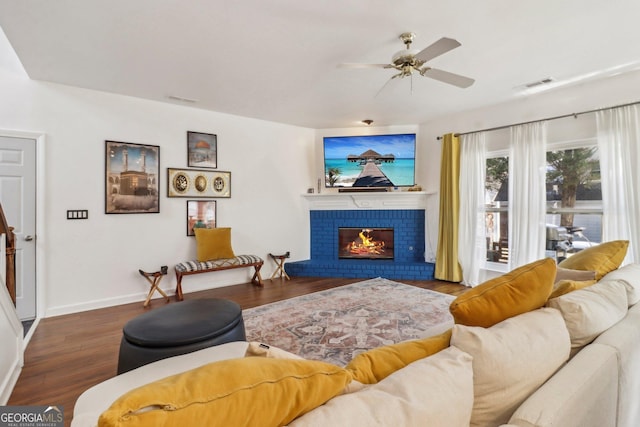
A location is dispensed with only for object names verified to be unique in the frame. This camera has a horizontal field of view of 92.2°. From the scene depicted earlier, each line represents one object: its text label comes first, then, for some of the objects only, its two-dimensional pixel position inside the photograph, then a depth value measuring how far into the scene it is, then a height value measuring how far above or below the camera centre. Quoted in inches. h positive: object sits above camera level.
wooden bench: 152.4 -26.9
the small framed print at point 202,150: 167.9 +35.9
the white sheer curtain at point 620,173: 118.7 +15.8
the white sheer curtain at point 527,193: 146.4 +10.0
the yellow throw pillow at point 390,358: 33.1 -16.5
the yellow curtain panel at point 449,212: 179.5 +0.7
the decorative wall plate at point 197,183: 162.9 +17.3
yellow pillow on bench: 164.1 -16.2
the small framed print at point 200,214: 168.7 +0.0
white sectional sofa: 23.5 -16.7
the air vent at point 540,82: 130.1 +56.7
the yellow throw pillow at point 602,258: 77.9 -11.9
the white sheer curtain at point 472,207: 170.9 +3.5
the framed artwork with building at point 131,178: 145.1 +18.0
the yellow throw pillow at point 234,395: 17.9 -12.3
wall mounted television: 201.8 +35.4
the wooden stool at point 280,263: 194.5 -31.7
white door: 122.6 +4.2
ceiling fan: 86.8 +46.0
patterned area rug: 100.2 -42.0
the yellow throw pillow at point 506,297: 42.2 -12.0
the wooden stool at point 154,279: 146.3 -31.6
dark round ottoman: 62.7 -25.5
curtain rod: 122.0 +43.6
